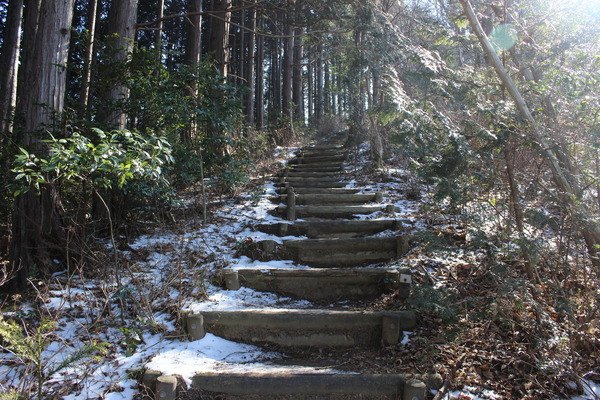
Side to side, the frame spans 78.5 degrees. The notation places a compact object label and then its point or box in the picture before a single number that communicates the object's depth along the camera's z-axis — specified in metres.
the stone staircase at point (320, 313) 2.71
